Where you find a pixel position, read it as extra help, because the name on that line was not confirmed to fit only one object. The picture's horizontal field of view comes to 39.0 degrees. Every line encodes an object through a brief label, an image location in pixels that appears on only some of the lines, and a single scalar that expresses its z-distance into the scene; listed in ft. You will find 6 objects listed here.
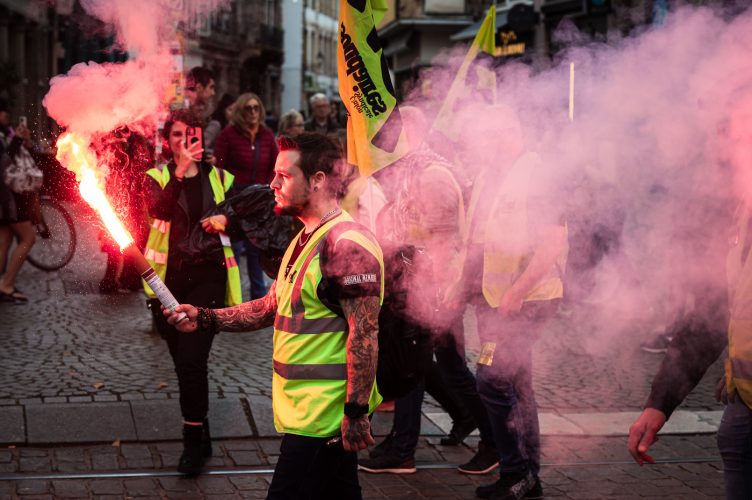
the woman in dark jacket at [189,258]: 17.47
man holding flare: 11.37
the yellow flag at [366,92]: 14.78
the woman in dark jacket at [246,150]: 31.78
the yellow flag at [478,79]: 18.94
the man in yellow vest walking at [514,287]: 16.19
